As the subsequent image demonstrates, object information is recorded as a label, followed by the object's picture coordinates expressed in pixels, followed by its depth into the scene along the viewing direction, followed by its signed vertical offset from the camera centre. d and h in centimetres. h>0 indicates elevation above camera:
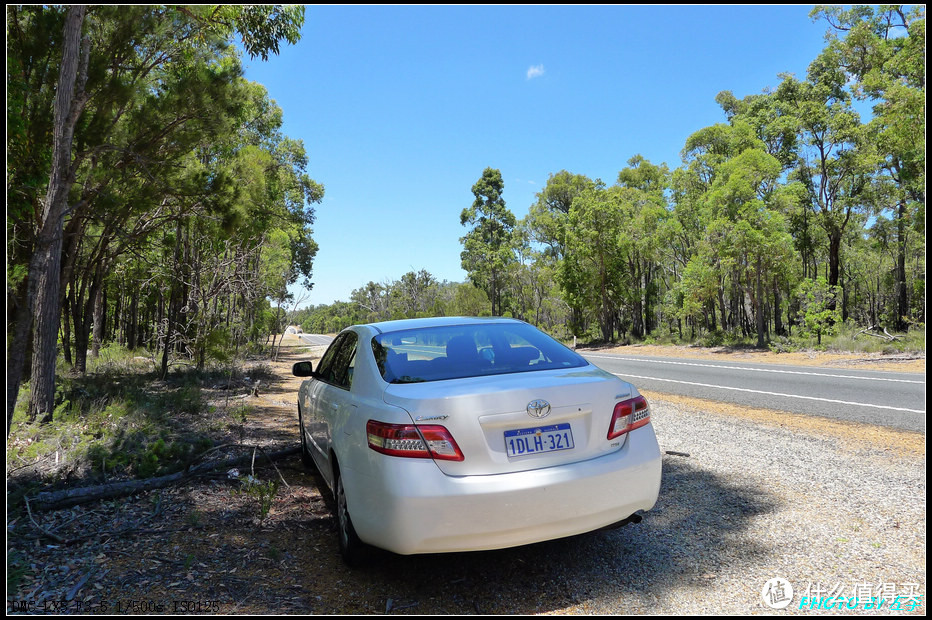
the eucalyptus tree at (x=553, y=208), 4640 +951
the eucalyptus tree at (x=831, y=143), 2716 +863
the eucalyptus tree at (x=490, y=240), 5203 +721
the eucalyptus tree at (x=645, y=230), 3409 +510
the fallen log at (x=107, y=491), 432 -150
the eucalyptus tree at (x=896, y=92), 1480 +703
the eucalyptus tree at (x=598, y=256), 3506 +371
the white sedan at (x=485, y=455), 279 -77
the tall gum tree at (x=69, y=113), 612 +260
